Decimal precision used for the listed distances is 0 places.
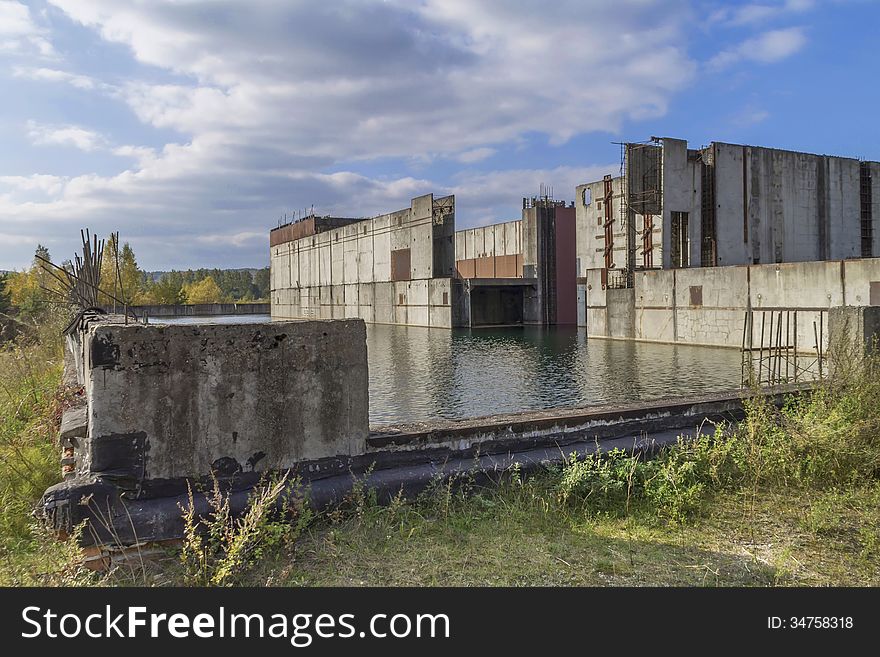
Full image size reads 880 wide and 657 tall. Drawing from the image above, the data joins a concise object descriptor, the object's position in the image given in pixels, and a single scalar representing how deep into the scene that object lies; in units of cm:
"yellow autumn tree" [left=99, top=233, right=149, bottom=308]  5342
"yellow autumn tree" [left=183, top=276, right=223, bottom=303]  9625
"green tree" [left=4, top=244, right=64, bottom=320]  3344
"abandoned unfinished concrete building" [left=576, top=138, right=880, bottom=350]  2314
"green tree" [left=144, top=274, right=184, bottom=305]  8200
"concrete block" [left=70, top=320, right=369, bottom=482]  424
